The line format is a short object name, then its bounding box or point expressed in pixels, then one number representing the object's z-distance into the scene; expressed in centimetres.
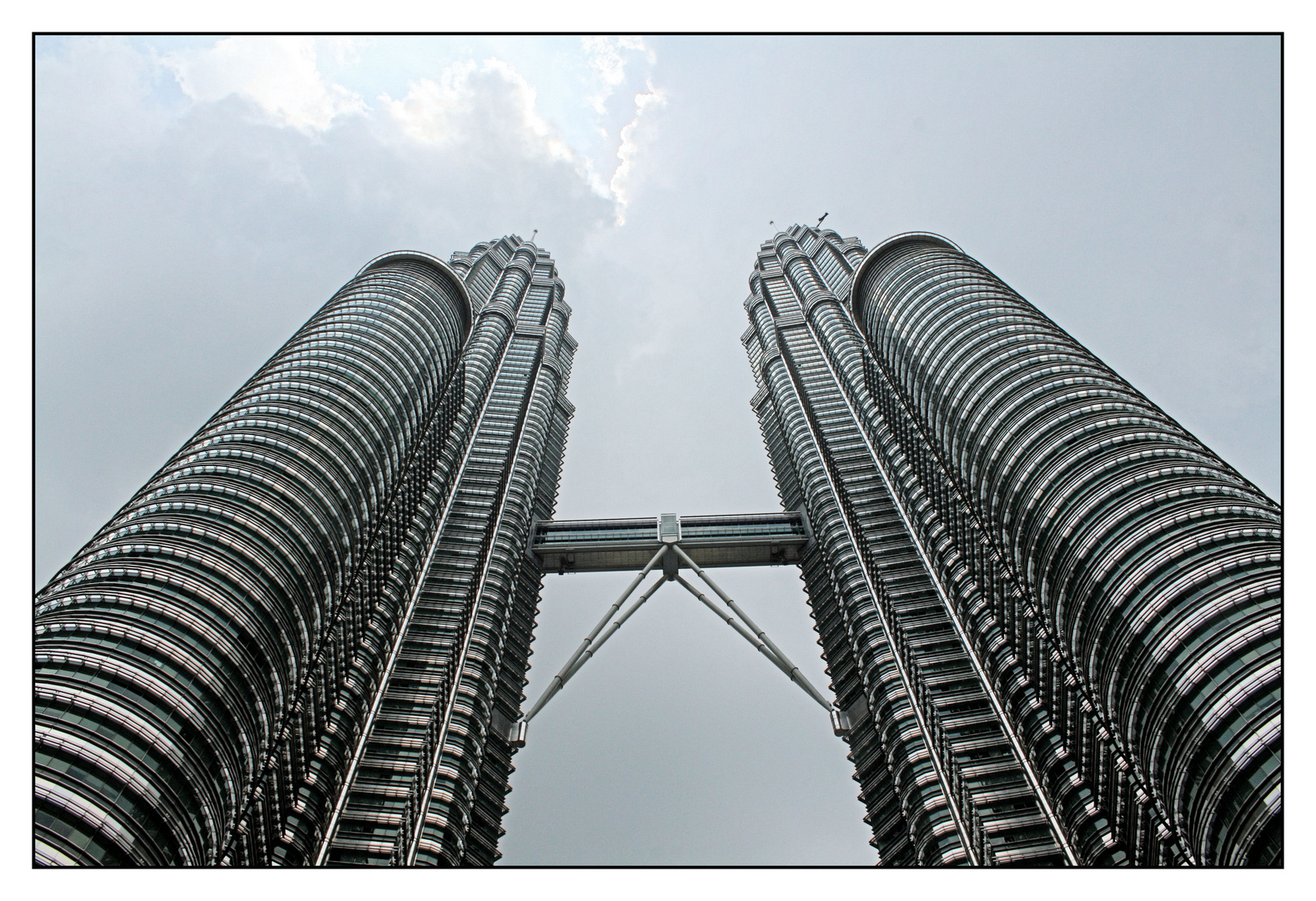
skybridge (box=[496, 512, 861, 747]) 11831
